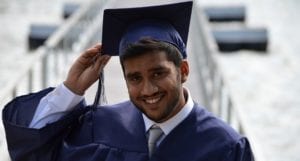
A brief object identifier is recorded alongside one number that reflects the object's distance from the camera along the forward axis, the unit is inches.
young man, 118.8
